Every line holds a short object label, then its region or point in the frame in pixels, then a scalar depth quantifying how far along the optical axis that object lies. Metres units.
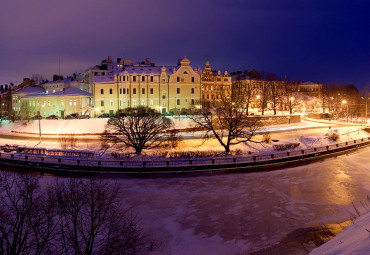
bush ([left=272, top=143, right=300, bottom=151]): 39.94
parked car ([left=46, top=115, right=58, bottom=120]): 61.10
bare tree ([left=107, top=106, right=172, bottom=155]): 36.94
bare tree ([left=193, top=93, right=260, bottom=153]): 38.97
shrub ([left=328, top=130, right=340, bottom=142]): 46.31
